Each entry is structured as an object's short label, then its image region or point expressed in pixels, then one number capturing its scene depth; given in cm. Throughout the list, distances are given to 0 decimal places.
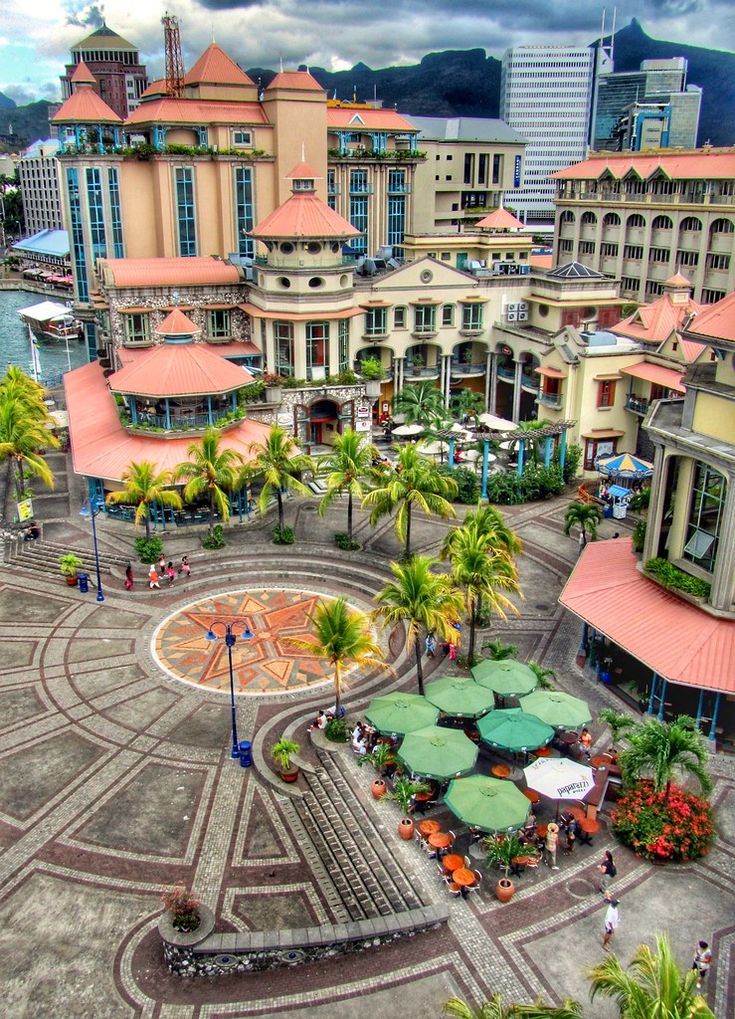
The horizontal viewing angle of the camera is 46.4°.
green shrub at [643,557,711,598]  3356
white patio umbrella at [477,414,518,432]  5830
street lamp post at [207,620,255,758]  3012
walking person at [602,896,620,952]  2347
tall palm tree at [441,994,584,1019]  1678
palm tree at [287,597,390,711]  3150
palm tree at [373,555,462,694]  3259
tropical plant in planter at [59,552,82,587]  4472
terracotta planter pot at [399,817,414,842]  2745
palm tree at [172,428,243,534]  4697
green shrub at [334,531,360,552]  4884
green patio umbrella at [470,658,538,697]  3266
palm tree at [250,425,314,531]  4672
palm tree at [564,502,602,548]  4784
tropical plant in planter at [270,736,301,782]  3052
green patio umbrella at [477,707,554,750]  2959
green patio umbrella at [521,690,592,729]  3050
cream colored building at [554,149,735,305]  7988
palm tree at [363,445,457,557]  4306
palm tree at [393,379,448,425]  6062
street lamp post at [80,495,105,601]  5286
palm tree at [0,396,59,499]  5100
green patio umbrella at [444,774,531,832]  2583
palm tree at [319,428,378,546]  4566
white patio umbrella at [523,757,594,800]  2742
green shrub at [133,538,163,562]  4638
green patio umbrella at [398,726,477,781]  2822
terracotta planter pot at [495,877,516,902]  2500
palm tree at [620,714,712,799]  2608
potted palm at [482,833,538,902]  2609
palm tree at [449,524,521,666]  3519
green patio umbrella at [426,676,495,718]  3159
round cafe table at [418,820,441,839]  2744
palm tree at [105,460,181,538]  4600
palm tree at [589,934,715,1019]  1591
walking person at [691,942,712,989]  2242
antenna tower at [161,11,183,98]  8219
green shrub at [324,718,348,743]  3253
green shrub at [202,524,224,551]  4869
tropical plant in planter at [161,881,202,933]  2317
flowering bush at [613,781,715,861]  2664
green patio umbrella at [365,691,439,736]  3064
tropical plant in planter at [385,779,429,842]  2855
